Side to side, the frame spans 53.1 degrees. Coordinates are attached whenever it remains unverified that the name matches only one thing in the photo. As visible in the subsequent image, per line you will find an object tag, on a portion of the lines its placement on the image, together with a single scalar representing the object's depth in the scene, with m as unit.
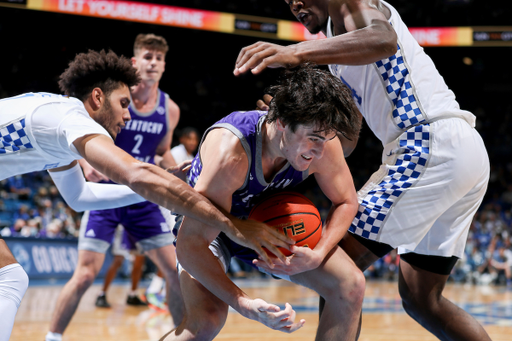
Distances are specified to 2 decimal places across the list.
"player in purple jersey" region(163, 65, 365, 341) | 2.30
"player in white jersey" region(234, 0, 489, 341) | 2.53
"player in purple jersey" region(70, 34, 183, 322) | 4.27
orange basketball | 2.48
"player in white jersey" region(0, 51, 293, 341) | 2.14
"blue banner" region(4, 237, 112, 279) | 9.12
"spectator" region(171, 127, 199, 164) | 6.62
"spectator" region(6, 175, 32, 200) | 12.67
